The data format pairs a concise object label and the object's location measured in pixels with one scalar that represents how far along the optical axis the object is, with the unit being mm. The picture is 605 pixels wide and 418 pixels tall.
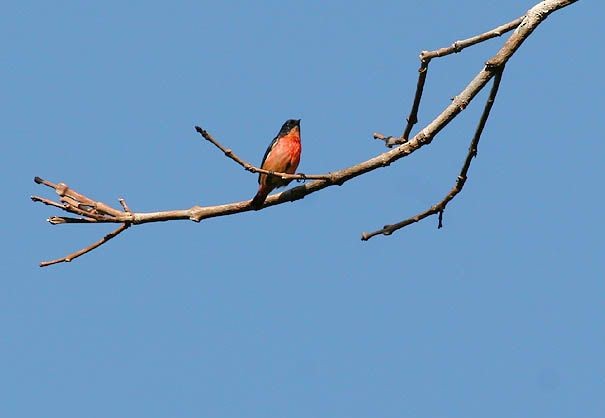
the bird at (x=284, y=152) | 19937
